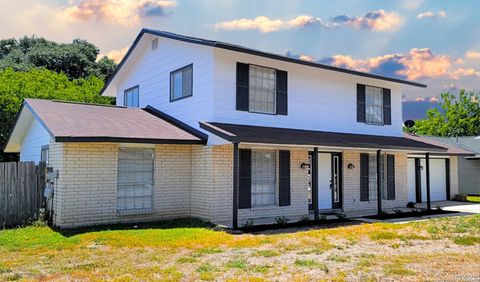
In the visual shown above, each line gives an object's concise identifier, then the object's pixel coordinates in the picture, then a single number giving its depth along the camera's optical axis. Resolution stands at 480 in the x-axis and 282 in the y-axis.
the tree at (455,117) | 43.91
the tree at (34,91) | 21.31
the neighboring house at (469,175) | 22.42
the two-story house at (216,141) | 10.99
